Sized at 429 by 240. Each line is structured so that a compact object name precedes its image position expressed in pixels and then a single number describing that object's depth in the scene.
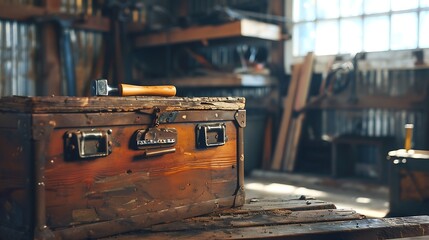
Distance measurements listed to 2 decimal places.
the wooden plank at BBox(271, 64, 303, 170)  5.79
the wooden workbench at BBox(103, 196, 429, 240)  1.83
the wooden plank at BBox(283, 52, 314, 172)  5.66
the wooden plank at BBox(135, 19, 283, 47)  5.11
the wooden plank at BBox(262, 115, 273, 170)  5.96
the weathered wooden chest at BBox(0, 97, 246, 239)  1.62
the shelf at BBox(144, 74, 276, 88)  5.25
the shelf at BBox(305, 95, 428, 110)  4.88
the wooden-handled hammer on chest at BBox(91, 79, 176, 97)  1.96
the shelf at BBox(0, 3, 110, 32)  5.43
